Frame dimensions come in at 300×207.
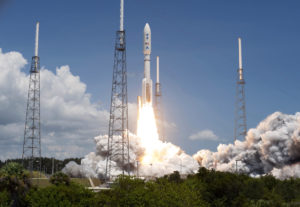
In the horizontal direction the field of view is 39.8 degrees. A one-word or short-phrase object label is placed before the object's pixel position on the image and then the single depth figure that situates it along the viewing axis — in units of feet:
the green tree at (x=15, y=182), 144.05
